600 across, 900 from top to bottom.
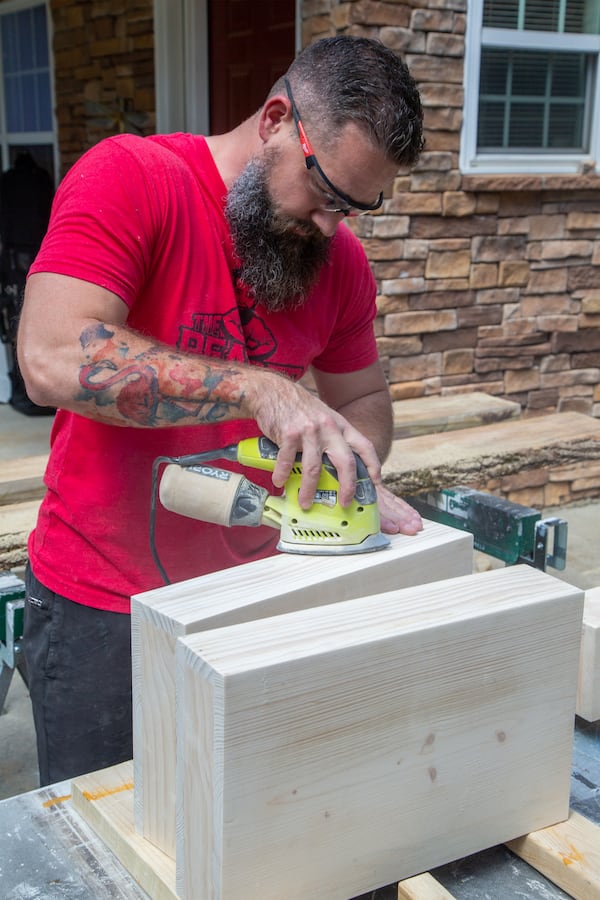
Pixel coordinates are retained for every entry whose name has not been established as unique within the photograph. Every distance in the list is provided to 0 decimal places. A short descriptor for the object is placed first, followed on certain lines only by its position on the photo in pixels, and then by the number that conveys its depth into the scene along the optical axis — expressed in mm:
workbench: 1415
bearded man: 1675
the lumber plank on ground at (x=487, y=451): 4227
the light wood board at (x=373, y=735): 1213
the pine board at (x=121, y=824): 1408
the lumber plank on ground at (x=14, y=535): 3273
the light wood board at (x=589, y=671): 1778
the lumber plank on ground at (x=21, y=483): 3736
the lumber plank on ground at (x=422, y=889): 1336
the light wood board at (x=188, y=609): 1371
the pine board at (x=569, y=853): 1384
